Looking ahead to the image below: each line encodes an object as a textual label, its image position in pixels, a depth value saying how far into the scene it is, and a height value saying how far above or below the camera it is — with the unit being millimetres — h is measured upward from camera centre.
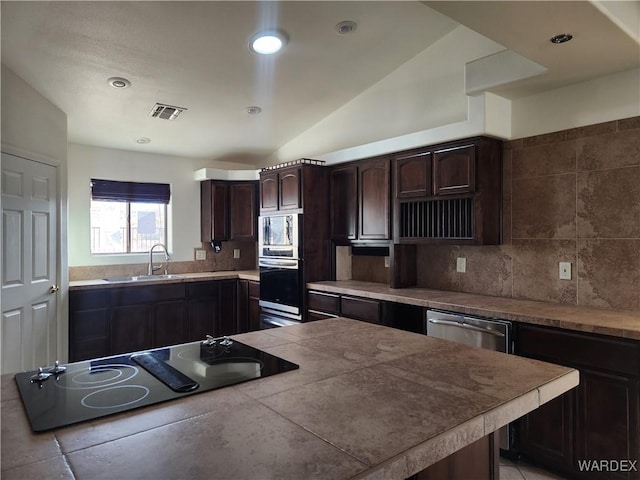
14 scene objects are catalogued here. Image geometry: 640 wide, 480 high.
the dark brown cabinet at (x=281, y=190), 4066 +547
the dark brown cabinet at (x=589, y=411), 2078 -904
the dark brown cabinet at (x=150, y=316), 3906 -755
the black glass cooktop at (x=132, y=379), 1061 -418
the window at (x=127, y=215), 4520 +322
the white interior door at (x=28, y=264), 2854 -150
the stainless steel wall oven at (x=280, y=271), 4043 -288
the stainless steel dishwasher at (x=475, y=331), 2514 -578
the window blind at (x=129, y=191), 4488 +592
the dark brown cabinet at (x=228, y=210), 5043 +401
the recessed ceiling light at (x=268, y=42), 2926 +1457
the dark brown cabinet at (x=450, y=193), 2982 +371
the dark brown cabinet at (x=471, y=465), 1219 -696
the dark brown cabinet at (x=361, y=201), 3625 +382
